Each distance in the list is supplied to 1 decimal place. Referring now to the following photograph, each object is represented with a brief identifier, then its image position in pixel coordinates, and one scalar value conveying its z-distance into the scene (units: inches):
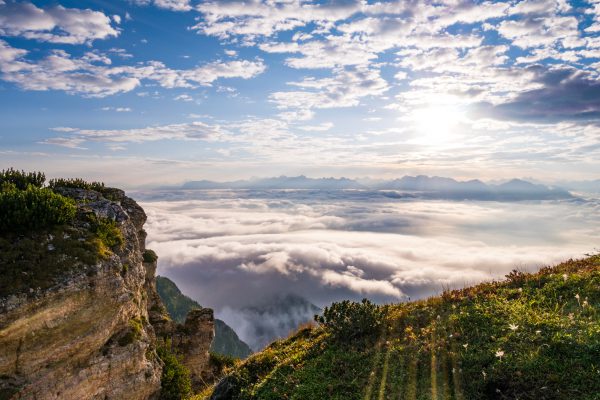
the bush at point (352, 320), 530.3
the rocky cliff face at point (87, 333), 556.7
